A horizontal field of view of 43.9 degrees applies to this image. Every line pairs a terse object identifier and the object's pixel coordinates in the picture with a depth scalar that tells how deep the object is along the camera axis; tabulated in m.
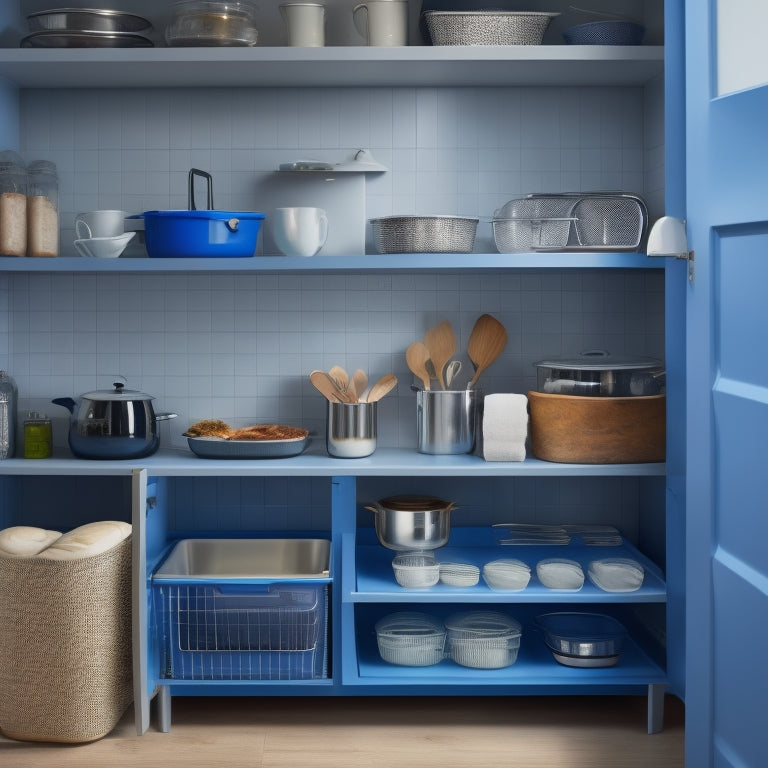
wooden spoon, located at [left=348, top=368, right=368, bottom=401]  2.68
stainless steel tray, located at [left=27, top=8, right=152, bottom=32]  2.50
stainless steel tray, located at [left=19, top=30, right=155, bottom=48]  2.51
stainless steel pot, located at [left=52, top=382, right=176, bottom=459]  2.55
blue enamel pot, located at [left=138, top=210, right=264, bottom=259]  2.47
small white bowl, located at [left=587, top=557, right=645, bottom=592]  2.43
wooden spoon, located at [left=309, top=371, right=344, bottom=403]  2.60
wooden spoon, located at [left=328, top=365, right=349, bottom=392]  2.71
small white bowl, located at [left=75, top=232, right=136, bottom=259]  2.52
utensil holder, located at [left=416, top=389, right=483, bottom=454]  2.63
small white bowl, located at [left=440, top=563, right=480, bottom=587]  2.46
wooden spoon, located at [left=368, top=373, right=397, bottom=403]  2.64
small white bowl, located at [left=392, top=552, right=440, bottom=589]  2.44
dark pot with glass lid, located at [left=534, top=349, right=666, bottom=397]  2.49
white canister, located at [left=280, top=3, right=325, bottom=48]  2.55
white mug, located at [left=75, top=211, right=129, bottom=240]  2.56
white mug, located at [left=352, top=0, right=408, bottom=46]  2.55
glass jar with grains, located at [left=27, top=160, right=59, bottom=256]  2.55
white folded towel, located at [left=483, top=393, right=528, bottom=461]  2.52
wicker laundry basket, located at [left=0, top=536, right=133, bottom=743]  2.27
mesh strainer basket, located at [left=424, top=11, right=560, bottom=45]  2.51
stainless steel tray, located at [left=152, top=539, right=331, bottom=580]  2.73
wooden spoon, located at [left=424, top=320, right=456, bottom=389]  2.76
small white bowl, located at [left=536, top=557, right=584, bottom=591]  2.44
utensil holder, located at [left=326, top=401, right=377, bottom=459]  2.55
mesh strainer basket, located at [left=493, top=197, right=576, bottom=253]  2.50
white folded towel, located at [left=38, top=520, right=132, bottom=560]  2.27
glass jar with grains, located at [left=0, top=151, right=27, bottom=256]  2.49
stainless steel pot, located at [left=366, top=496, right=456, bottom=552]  2.55
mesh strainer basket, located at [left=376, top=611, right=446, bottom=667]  2.49
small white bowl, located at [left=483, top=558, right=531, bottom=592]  2.44
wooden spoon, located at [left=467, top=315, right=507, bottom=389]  2.77
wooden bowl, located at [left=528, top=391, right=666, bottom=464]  2.47
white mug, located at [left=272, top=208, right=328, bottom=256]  2.52
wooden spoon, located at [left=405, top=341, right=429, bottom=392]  2.73
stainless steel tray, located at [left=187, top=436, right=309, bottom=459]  2.53
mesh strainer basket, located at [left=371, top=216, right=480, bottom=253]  2.48
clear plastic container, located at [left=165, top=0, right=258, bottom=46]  2.52
